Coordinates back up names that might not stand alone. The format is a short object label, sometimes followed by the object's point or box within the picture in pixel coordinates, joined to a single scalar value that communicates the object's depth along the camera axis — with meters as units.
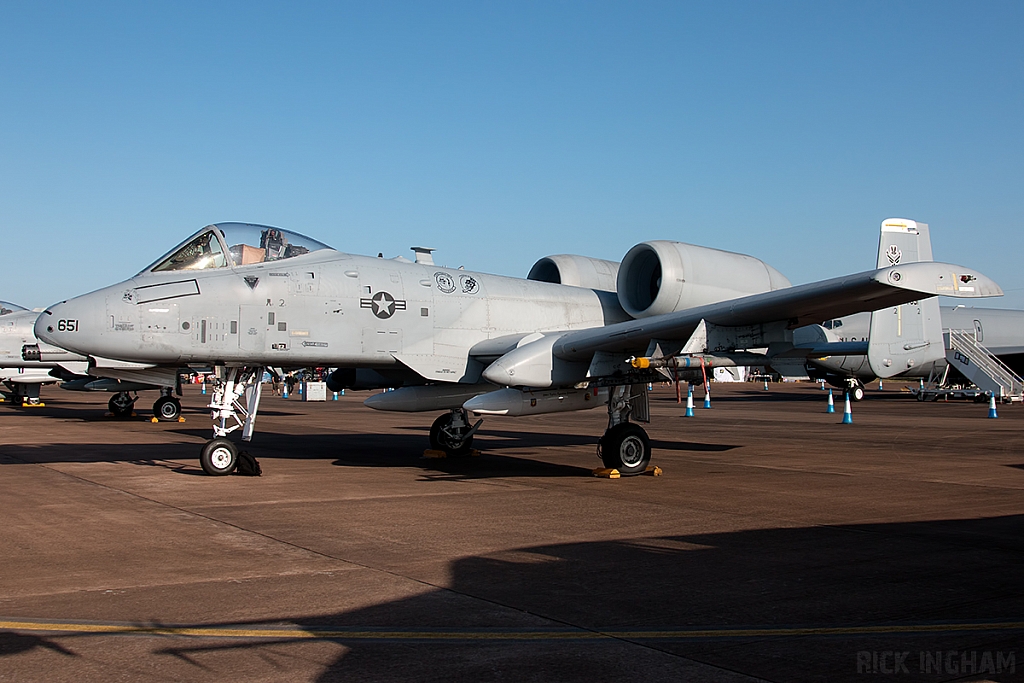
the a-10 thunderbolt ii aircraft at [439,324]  10.48
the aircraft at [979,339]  38.75
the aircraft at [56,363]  26.47
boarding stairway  36.09
